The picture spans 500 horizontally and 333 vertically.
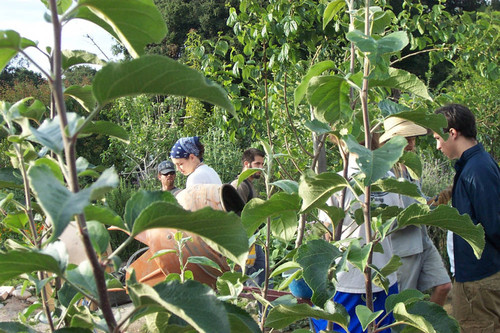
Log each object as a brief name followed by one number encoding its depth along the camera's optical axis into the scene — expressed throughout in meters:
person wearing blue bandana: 5.10
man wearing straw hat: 3.41
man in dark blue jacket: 3.06
